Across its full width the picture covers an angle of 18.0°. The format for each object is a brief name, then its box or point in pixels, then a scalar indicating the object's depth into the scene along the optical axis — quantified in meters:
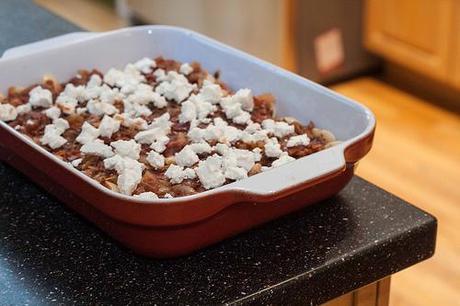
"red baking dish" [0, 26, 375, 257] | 1.51
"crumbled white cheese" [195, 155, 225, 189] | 1.58
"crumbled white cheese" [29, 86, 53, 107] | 1.79
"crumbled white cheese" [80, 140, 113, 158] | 1.65
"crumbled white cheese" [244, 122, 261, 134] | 1.70
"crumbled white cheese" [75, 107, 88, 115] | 1.78
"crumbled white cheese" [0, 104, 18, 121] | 1.75
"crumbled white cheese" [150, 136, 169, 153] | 1.67
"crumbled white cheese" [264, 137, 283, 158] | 1.64
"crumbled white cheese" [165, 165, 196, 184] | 1.60
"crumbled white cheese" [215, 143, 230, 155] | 1.65
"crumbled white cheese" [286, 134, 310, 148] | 1.66
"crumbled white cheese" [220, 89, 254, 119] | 1.75
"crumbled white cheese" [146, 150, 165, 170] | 1.63
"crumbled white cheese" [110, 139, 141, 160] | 1.65
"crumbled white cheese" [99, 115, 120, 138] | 1.71
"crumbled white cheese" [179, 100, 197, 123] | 1.74
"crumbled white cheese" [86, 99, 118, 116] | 1.77
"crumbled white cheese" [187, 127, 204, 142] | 1.69
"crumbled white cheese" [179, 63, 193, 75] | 1.86
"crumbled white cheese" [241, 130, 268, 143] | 1.68
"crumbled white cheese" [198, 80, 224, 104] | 1.78
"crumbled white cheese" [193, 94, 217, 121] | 1.75
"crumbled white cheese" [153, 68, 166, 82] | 1.86
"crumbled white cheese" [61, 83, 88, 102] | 1.81
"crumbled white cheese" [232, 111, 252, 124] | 1.73
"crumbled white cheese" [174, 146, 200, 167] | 1.63
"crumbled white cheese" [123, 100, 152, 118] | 1.77
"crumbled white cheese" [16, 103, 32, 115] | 1.77
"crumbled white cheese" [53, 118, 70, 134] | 1.73
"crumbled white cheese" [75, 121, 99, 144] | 1.70
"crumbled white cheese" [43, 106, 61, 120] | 1.76
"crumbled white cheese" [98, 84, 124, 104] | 1.80
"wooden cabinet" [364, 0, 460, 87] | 3.87
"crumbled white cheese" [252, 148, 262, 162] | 1.63
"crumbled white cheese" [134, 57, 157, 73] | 1.89
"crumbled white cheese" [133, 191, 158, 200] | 1.53
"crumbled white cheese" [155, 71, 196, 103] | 1.80
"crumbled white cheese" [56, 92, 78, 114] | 1.78
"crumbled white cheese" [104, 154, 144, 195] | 1.57
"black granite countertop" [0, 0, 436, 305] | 1.53
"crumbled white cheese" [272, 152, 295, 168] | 1.61
